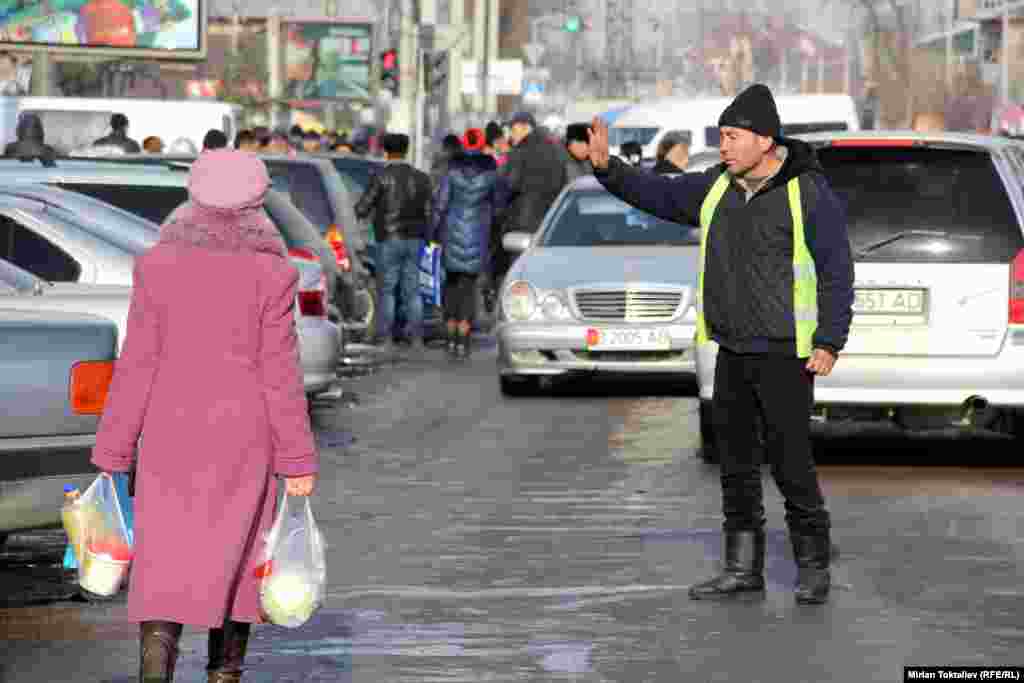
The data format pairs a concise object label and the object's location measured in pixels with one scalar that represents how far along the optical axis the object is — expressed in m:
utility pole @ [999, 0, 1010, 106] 93.50
